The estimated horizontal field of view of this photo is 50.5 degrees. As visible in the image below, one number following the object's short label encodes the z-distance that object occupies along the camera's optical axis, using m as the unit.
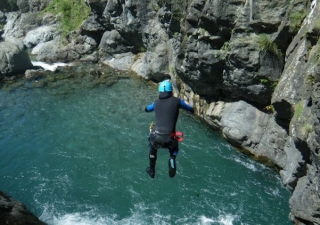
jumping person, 8.37
